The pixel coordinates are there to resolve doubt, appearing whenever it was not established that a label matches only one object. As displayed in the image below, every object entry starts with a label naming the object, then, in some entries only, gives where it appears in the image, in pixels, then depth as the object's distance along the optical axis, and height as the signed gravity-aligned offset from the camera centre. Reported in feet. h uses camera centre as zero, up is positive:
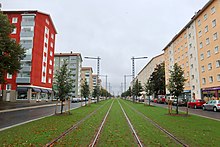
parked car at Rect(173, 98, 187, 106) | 120.06 -4.84
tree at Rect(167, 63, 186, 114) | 67.41 +3.96
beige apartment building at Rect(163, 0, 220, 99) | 120.37 +29.69
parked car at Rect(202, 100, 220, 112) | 81.05 -4.74
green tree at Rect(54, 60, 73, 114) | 68.59 +3.77
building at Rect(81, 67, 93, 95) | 435.20 +44.17
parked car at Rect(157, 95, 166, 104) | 163.55 -5.04
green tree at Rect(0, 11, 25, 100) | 95.81 +20.94
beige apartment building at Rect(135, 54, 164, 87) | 319.68 +49.20
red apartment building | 147.54 +27.23
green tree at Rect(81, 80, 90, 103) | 128.26 +1.77
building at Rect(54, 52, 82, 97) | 308.19 +46.44
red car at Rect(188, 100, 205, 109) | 100.63 -4.72
